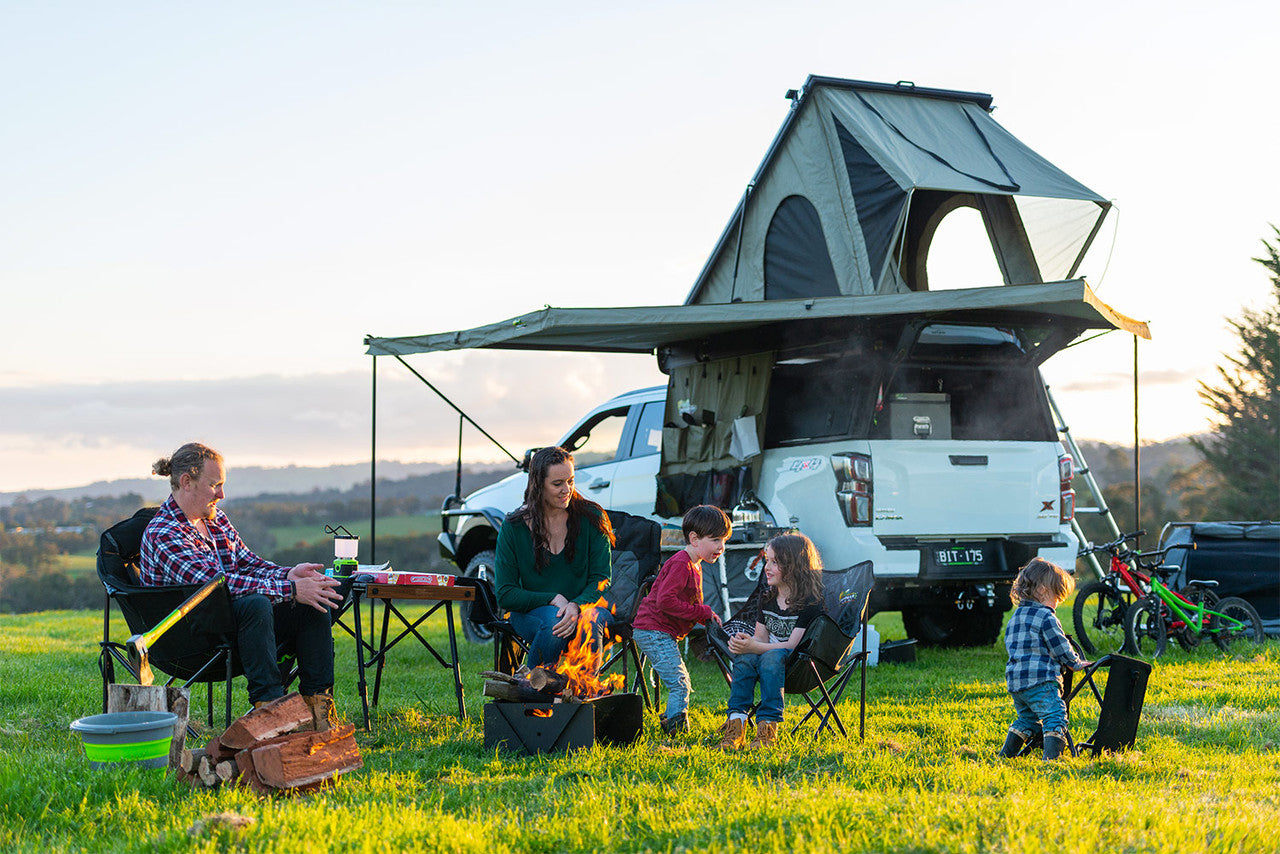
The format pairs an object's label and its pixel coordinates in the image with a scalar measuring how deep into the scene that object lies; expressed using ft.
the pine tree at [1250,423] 79.97
